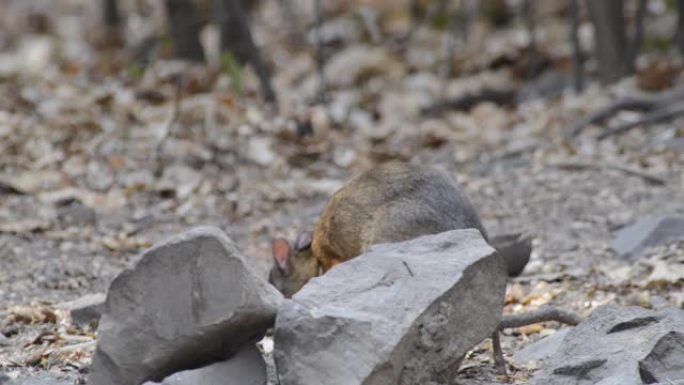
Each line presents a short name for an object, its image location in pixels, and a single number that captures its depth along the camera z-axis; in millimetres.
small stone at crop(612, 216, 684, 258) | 14539
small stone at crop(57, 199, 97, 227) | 16734
